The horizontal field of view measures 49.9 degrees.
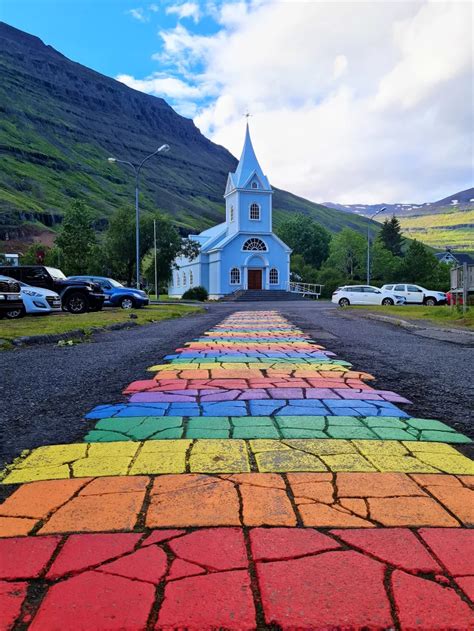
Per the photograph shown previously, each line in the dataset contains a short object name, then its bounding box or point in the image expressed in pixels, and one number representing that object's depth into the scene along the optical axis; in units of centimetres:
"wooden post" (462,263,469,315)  1827
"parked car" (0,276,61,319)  1678
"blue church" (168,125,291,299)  5309
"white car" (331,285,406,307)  3275
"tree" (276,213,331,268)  8881
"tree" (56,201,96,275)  4581
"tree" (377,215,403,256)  10269
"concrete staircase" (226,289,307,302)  4924
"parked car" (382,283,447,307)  3488
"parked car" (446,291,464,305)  2028
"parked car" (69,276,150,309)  2491
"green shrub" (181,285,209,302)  5062
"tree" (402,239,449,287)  7475
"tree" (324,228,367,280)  7738
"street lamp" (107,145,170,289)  2846
